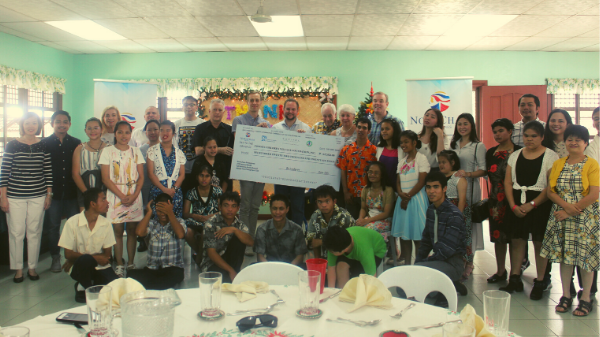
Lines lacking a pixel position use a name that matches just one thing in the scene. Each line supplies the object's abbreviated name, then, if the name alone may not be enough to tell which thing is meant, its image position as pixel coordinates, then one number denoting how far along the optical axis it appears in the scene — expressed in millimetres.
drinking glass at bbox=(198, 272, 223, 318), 1432
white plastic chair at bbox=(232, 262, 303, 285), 2031
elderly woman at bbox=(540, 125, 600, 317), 2953
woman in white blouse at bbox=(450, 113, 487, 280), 3795
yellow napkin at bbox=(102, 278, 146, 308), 1457
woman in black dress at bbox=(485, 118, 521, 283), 3582
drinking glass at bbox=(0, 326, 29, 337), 1062
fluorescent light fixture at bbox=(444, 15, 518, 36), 5734
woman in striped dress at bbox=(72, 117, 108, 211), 4090
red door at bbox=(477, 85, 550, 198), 7566
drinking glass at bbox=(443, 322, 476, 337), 1035
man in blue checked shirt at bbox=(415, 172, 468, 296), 2928
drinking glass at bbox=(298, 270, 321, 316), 1449
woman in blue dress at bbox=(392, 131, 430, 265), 3695
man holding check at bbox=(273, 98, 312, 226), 4395
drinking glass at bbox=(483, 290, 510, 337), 1232
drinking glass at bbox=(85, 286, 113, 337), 1206
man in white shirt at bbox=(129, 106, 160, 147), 4953
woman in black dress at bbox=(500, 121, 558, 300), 3301
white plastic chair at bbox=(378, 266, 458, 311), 1921
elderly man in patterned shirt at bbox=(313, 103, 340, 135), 4625
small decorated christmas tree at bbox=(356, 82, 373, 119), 4945
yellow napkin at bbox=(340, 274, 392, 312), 1537
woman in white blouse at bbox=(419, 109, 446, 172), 4062
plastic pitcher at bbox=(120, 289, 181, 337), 993
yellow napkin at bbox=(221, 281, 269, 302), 1639
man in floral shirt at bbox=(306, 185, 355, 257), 3213
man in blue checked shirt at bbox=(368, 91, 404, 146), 4332
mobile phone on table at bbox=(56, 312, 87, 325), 1391
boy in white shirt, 3133
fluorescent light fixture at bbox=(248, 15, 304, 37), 5770
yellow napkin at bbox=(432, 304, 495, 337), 1179
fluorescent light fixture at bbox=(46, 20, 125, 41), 5972
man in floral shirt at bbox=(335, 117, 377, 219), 3986
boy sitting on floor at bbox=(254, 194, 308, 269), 3158
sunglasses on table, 1354
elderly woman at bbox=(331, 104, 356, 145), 4227
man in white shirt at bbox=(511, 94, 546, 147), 3834
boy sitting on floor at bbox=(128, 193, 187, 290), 3355
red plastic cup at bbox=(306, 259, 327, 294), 1629
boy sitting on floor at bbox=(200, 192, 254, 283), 3258
